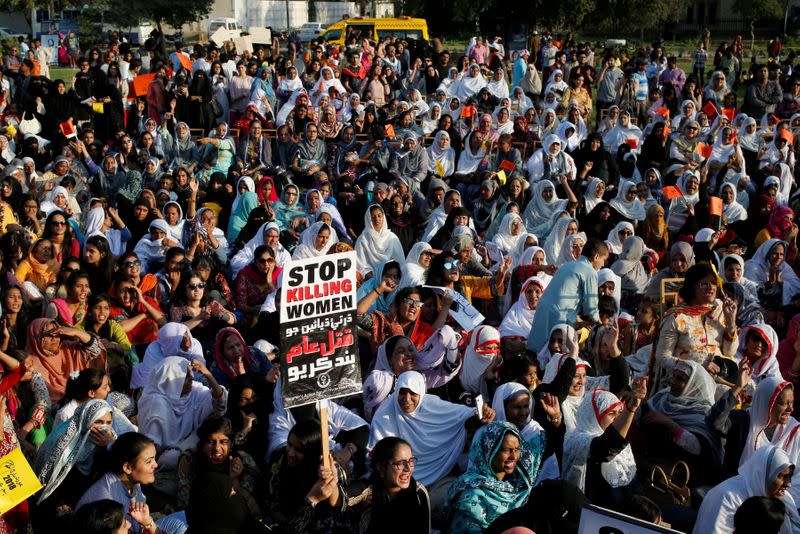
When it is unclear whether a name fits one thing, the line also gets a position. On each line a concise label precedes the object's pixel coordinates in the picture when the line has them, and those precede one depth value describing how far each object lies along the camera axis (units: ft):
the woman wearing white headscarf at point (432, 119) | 43.06
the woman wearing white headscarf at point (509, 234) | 29.78
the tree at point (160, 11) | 111.60
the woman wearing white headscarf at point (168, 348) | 20.84
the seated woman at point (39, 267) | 25.34
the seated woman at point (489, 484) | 15.01
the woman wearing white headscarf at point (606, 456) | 15.88
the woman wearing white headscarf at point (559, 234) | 28.84
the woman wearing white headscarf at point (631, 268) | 27.86
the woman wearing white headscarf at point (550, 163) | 37.27
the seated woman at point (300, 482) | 14.51
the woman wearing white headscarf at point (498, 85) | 51.08
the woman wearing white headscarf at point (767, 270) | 26.78
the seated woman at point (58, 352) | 20.29
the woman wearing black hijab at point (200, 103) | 43.75
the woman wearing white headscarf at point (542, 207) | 33.32
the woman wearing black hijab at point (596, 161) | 37.42
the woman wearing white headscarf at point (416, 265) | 25.14
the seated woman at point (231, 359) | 20.06
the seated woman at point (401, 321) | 22.15
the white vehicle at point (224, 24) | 129.07
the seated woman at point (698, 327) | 20.68
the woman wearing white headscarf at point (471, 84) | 51.37
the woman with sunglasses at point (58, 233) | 26.53
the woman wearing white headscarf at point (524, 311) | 23.67
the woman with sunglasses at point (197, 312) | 23.18
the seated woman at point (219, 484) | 13.93
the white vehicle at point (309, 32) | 116.57
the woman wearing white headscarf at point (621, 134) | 43.29
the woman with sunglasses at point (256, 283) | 25.46
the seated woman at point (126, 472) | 14.71
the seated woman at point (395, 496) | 14.08
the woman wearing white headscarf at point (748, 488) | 14.40
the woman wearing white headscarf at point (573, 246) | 27.32
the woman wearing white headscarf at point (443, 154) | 38.68
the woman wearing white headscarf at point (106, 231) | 29.89
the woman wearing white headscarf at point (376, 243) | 29.76
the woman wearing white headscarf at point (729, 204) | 33.91
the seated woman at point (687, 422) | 18.17
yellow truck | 72.38
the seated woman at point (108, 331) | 21.61
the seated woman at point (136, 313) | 23.21
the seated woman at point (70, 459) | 15.67
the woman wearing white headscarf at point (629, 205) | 33.60
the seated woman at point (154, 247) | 27.94
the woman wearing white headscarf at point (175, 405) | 18.71
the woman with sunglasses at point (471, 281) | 24.76
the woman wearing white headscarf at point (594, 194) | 34.50
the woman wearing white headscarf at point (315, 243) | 28.09
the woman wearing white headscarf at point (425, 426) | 18.11
